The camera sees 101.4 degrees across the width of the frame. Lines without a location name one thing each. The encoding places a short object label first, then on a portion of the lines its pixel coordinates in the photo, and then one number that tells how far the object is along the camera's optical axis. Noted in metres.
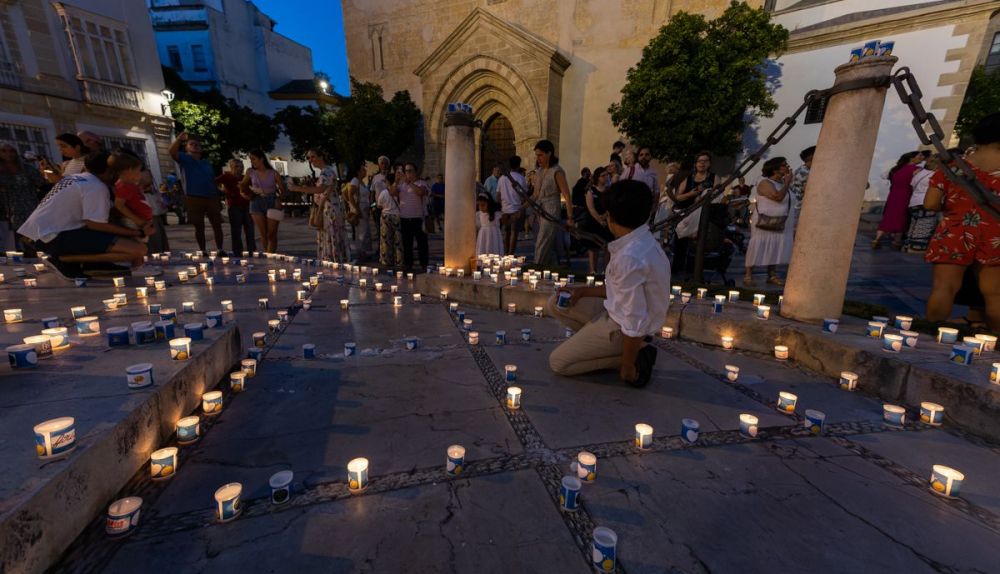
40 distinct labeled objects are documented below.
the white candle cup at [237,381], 2.65
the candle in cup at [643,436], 2.12
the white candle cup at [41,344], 2.30
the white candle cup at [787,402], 2.52
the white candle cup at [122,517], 1.49
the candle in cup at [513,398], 2.49
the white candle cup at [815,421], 2.30
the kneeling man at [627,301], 2.54
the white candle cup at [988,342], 2.86
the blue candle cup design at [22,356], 2.18
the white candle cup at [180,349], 2.35
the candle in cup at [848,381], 2.83
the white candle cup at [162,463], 1.81
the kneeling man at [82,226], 4.56
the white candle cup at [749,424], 2.26
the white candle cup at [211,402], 2.35
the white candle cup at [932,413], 2.42
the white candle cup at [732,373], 2.94
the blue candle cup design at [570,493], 1.67
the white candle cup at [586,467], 1.86
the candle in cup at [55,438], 1.45
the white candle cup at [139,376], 1.97
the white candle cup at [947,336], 3.05
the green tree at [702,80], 11.71
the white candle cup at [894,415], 2.40
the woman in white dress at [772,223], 5.45
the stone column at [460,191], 5.24
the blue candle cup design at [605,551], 1.40
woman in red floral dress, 3.02
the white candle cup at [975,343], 2.79
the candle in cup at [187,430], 2.08
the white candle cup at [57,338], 2.43
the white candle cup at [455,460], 1.89
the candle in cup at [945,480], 1.79
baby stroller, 5.84
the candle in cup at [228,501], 1.58
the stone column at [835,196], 3.06
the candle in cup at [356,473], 1.75
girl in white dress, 7.00
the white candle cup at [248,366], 2.81
